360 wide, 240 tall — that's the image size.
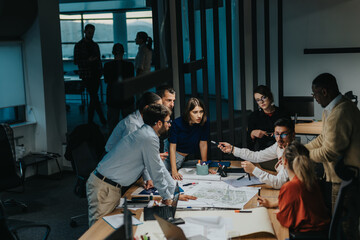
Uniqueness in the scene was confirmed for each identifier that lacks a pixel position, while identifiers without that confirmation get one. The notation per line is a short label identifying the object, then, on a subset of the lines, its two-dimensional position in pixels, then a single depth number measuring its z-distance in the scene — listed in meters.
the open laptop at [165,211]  2.95
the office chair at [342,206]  2.66
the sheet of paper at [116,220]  2.92
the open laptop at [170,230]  2.33
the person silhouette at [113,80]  6.65
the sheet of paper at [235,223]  2.73
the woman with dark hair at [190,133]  4.31
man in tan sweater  3.39
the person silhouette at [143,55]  6.79
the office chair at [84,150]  4.52
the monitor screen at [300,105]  6.48
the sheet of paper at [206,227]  2.73
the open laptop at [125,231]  2.03
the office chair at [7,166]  5.11
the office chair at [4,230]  2.79
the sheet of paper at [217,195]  3.23
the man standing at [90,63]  7.17
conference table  2.72
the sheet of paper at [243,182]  3.68
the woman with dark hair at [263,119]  4.75
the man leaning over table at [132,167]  3.26
